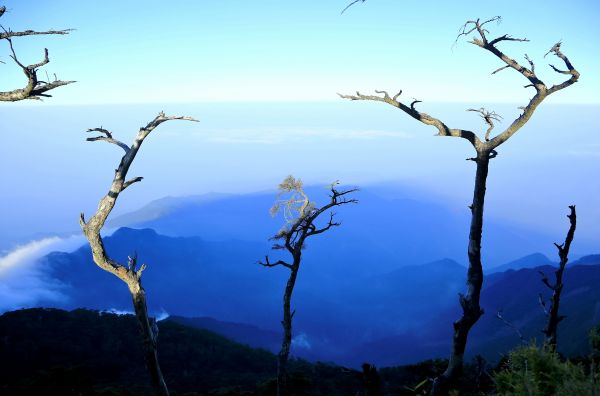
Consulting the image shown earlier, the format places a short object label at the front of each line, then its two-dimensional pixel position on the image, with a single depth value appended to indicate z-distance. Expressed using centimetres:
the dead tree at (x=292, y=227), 1778
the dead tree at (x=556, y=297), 1378
